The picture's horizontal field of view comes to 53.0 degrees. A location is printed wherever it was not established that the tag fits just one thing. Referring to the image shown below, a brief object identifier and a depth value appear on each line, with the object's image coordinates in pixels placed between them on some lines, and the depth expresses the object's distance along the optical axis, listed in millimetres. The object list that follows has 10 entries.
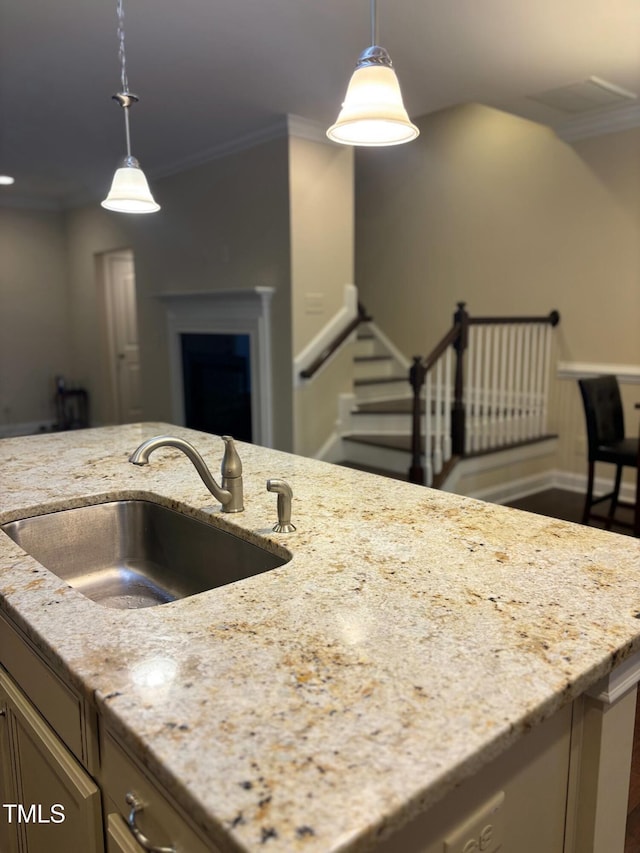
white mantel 4781
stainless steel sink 1574
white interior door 7252
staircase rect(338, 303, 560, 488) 4215
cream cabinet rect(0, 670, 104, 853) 979
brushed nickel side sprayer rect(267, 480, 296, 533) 1388
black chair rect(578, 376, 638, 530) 3645
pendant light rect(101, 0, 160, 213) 2318
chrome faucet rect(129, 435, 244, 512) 1463
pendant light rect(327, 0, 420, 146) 1649
